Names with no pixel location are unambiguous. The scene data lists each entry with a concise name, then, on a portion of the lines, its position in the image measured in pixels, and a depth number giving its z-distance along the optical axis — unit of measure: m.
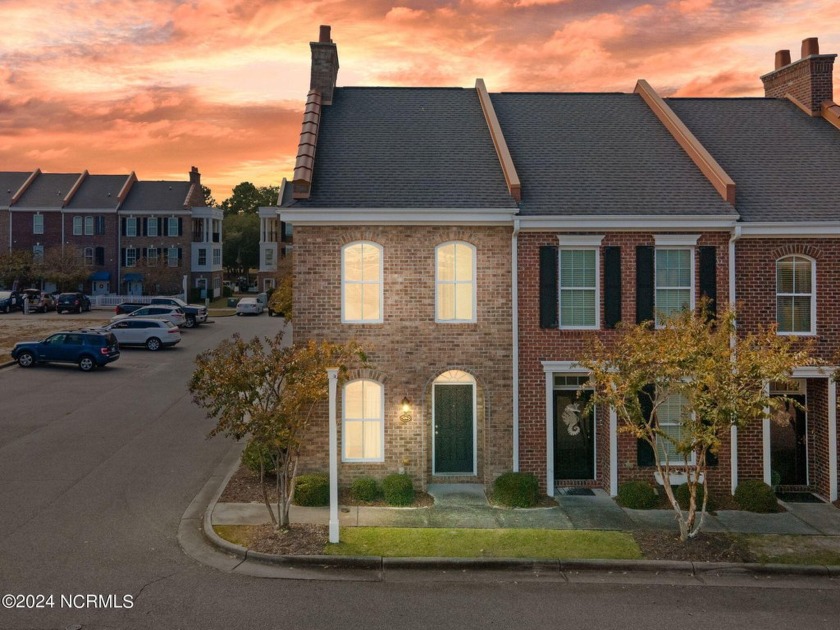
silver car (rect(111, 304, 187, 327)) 44.56
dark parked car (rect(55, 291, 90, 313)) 56.59
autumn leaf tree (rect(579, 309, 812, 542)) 13.32
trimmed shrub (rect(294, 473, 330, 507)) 16.08
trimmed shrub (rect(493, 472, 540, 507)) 16.31
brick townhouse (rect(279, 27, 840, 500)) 17.42
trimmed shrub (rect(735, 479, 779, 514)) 16.27
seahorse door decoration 18.06
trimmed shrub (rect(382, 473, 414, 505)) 16.23
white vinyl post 13.84
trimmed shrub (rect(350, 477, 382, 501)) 16.48
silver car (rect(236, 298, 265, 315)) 59.69
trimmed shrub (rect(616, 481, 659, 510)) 16.34
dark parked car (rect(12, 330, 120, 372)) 32.16
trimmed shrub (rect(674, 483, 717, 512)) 16.62
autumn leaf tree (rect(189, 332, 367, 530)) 13.58
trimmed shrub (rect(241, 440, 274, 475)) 16.97
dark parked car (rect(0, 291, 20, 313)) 56.31
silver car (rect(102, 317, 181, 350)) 39.03
